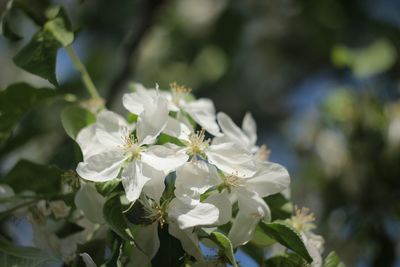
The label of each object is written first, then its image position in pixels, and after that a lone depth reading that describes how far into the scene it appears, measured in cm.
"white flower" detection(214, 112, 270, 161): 66
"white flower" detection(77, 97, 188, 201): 62
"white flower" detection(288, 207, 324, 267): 66
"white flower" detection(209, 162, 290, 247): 63
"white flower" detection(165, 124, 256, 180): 64
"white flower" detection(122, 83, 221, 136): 65
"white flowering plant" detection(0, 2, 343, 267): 62
